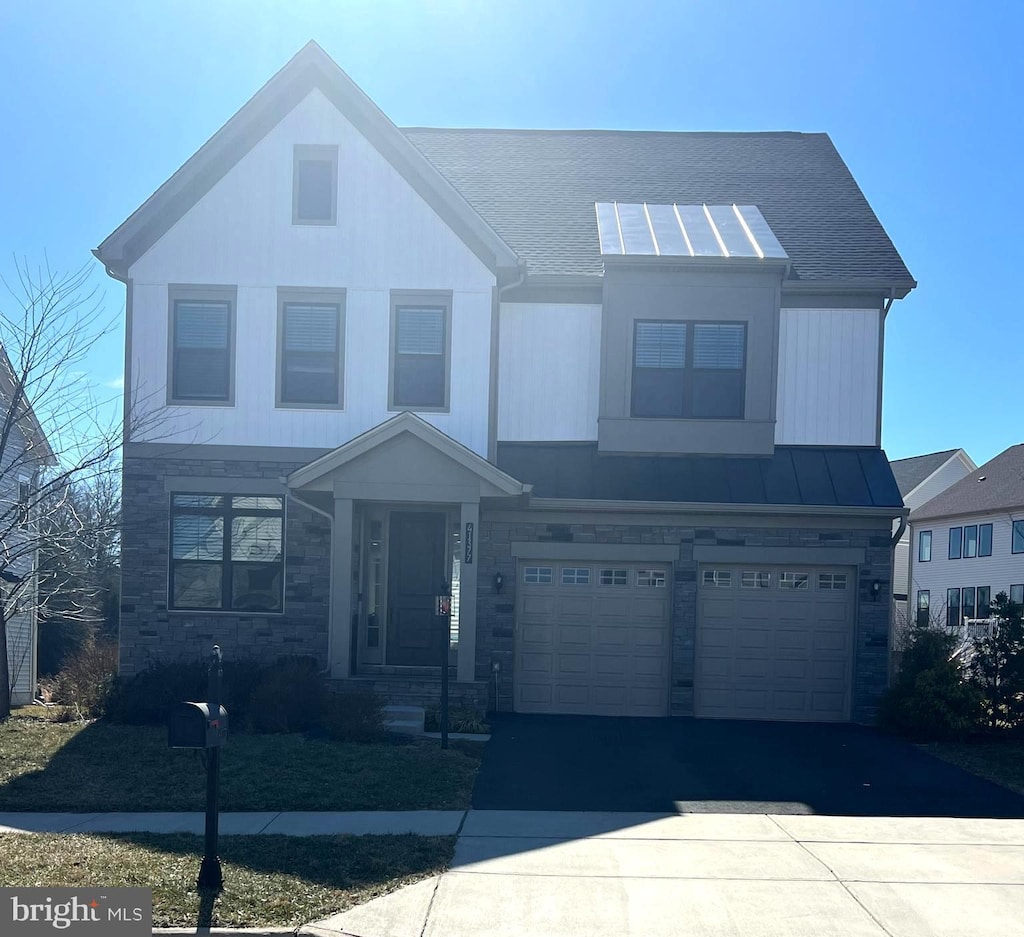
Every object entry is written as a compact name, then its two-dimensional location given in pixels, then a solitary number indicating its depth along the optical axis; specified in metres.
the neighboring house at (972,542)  38.72
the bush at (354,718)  12.73
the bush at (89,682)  14.58
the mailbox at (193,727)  6.84
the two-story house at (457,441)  15.88
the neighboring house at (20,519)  12.09
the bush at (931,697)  14.16
